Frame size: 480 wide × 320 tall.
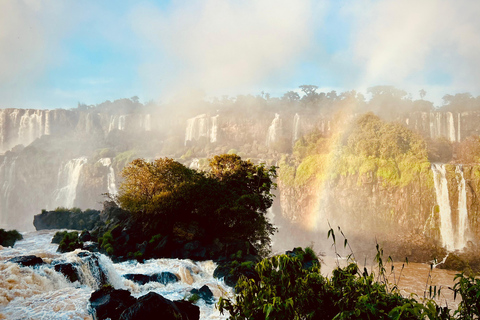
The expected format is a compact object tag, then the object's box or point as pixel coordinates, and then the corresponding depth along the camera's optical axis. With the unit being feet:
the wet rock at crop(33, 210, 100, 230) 112.97
